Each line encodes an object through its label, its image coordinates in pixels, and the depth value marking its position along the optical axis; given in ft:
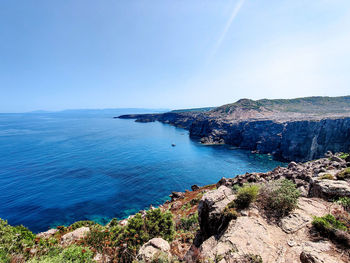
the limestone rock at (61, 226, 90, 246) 41.64
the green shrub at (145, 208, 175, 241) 33.27
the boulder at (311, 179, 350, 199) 30.40
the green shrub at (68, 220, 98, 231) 59.70
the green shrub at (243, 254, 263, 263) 18.43
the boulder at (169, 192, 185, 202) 102.47
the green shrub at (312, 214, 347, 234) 21.07
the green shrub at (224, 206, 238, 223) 26.76
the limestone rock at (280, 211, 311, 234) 23.70
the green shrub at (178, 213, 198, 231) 45.41
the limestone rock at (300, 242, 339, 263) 17.13
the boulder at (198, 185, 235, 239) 29.35
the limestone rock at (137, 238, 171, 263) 22.46
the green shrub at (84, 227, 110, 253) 34.13
